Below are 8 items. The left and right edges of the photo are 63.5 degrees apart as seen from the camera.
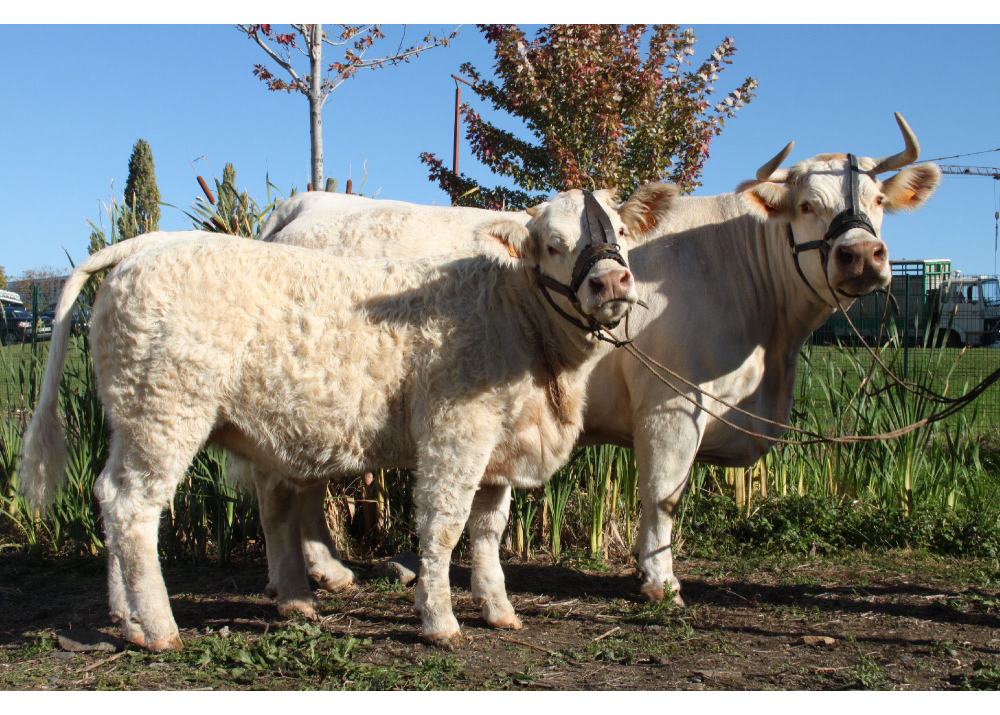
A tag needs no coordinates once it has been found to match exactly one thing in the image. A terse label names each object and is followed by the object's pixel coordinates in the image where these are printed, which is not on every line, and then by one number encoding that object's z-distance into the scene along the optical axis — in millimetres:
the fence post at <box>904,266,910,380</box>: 6762
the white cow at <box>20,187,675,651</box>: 3643
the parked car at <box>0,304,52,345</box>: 6332
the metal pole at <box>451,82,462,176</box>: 9065
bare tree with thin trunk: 7242
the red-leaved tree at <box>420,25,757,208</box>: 7641
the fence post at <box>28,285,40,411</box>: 6084
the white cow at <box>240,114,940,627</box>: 4348
